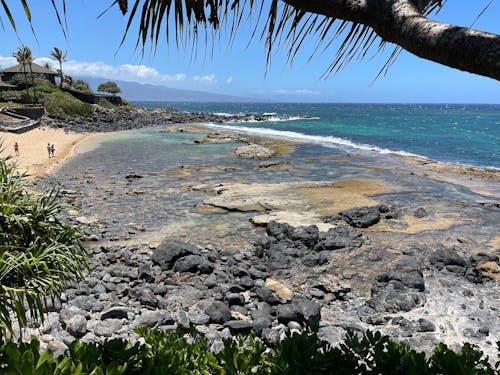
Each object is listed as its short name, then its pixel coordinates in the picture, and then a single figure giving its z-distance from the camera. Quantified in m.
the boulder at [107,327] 7.58
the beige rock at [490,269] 11.30
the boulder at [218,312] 8.45
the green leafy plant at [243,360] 3.15
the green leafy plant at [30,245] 4.54
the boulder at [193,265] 11.08
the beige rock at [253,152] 34.04
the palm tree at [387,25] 1.59
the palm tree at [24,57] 62.91
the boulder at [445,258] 11.87
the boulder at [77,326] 7.33
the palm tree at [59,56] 78.28
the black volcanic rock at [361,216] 15.80
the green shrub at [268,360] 2.89
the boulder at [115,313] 8.16
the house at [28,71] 71.88
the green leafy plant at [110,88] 88.31
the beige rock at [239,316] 8.78
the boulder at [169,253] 11.40
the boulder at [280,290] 9.75
